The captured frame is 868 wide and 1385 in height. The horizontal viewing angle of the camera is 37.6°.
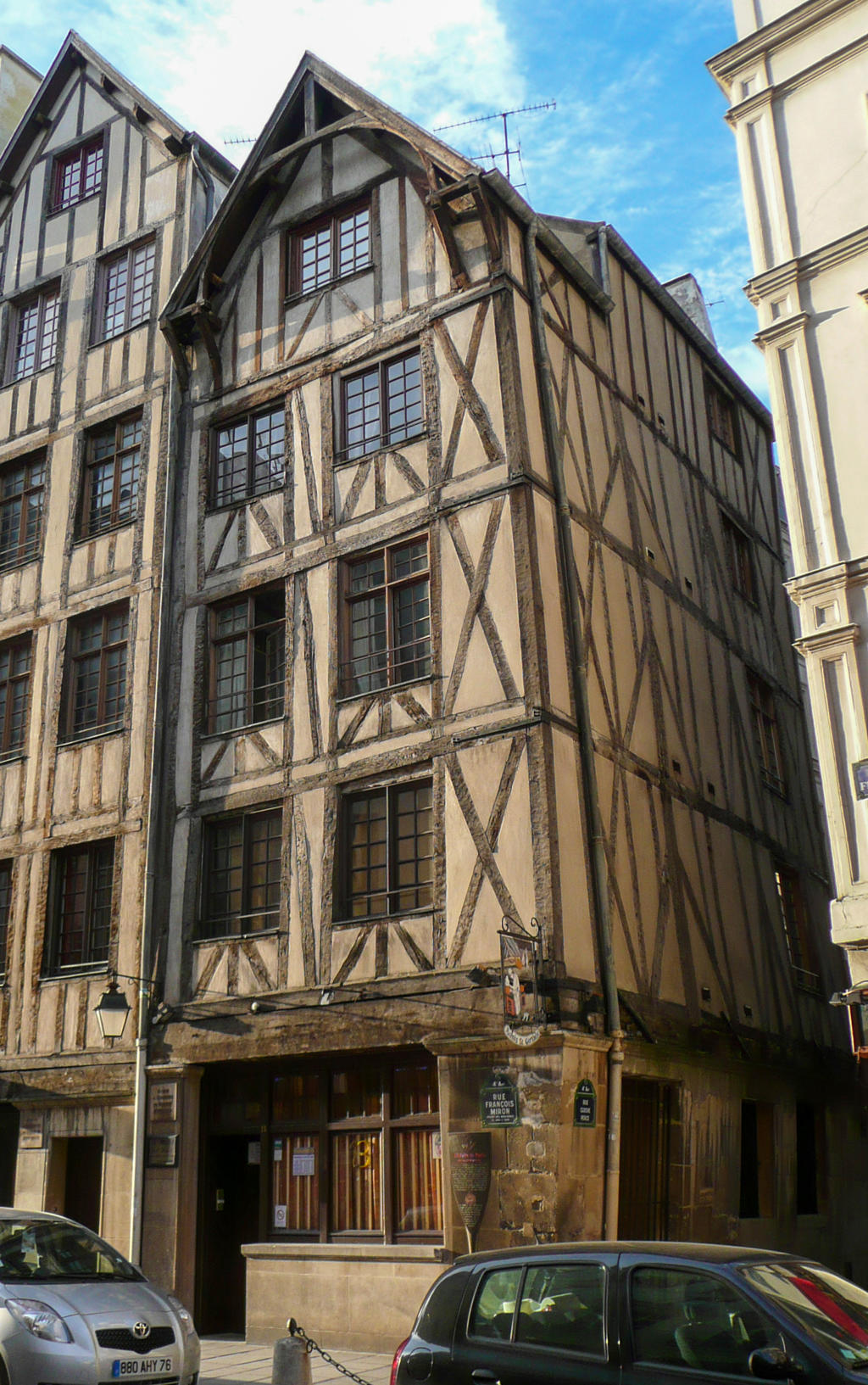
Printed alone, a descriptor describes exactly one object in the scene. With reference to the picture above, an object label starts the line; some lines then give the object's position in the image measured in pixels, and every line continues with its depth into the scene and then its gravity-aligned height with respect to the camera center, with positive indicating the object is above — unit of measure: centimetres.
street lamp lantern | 1212 +162
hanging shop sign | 1017 +148
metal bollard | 730 -93
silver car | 721 -67
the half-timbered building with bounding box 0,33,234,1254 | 1379 +702
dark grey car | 485 -55
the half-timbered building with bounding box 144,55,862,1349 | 1127 +381
